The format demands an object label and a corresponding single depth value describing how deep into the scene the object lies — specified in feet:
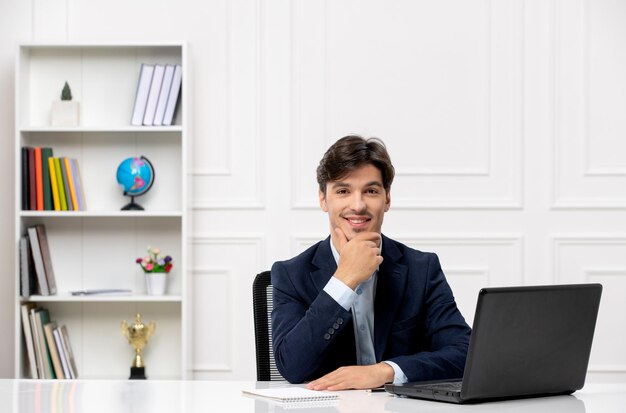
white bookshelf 13.96
